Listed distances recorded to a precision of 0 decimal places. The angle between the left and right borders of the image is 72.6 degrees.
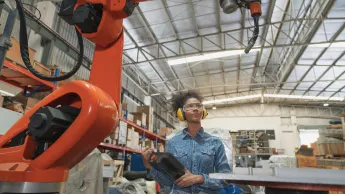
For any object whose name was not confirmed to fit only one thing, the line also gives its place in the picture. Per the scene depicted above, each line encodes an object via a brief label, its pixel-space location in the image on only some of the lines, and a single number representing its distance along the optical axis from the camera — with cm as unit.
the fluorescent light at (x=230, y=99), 1338
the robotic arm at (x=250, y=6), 112
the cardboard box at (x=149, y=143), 751
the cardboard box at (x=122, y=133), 539
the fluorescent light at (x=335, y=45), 731
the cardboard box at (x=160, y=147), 842
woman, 171
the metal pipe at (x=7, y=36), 97
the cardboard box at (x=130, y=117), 597
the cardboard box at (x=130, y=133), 588
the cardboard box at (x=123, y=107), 586
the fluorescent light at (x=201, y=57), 762
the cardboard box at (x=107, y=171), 336
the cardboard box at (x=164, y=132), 891
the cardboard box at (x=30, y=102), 317
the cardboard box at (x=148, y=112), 729
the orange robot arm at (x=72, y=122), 75
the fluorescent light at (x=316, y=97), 1242
